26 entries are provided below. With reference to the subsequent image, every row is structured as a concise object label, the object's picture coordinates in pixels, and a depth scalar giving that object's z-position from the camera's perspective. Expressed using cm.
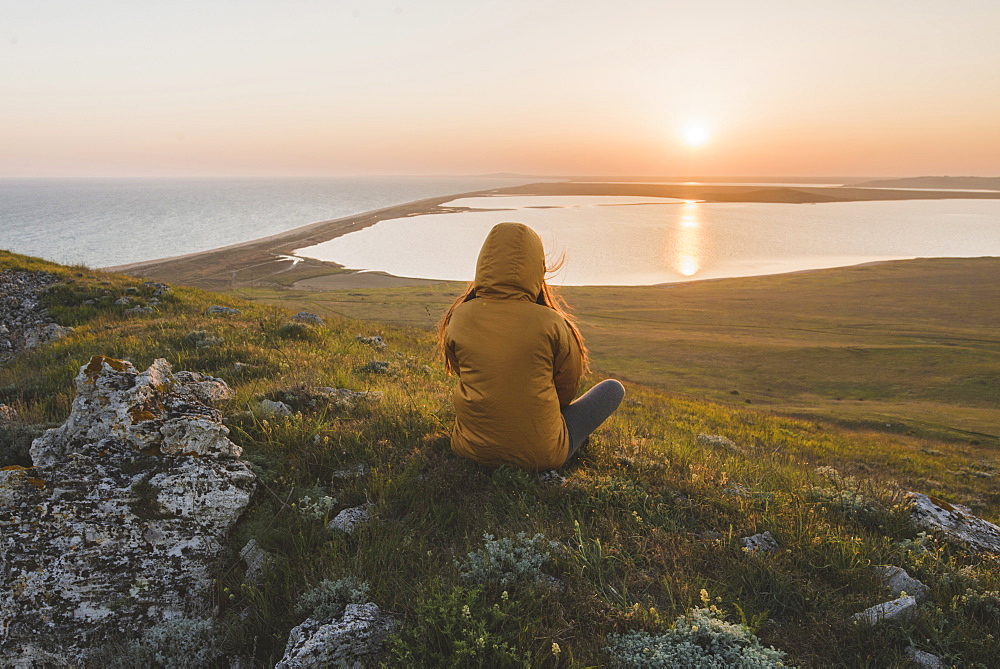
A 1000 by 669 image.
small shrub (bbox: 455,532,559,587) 352
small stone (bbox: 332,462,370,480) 472
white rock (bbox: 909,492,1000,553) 467
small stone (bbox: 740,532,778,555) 411
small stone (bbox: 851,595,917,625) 335
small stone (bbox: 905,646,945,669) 307
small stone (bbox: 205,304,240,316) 1396
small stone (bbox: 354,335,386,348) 1297
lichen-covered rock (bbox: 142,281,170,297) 1588
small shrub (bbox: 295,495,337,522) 409
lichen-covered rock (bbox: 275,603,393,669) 284
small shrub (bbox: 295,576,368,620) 321
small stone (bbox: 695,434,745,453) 964
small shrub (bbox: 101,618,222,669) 308
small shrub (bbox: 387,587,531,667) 282
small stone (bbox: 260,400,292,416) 557
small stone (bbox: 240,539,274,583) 357
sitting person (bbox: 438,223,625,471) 443
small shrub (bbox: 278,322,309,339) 1137
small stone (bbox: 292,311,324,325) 1332
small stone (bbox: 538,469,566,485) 496
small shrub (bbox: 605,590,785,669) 290
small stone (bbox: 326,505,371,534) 403
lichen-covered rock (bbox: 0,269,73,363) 1193
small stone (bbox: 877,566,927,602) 364
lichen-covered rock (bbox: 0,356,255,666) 318
